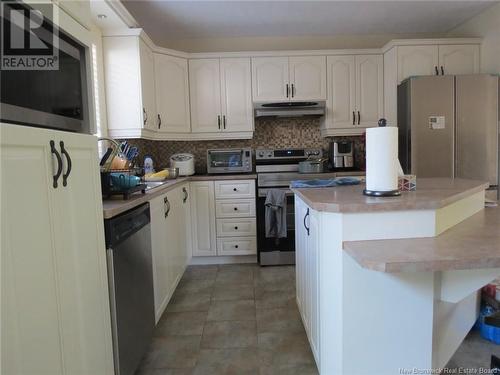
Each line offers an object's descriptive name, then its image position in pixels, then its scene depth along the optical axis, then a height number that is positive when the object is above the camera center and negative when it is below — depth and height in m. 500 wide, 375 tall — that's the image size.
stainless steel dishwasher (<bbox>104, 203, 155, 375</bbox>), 1.42 -0.59
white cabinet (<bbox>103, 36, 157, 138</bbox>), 2.81 +0.67
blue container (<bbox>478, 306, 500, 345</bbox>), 1.91 -1.04
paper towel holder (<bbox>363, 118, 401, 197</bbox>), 1.44 -0.17
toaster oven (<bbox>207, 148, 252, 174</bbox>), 3.57 -0.01
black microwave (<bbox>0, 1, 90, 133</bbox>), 0.90 +0.24
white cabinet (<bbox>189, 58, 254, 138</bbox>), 3.53 +0.69
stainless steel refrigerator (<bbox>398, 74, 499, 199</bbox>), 3.11 +0.25
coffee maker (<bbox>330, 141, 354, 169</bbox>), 3.59 +0.03
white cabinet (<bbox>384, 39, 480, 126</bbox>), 3.38 +0.98
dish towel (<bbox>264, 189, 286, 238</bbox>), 3.19 -0.53
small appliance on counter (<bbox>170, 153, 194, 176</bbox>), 3.43 -0.02
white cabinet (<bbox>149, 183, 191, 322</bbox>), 2.09 -0.60
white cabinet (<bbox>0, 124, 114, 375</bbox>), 0.82 -0.28
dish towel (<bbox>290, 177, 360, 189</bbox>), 1.94 -0.16
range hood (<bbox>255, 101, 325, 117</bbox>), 3.47 +0.51
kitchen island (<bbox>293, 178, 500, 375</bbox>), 1.29 -0.52
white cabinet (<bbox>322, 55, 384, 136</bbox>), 3.57 +0.68
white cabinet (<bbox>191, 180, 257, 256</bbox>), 3.36 -0.59
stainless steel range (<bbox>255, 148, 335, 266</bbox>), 3.33 -0.64
